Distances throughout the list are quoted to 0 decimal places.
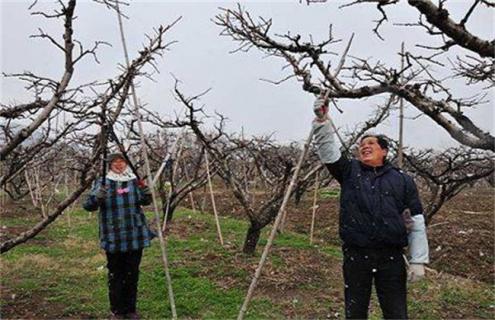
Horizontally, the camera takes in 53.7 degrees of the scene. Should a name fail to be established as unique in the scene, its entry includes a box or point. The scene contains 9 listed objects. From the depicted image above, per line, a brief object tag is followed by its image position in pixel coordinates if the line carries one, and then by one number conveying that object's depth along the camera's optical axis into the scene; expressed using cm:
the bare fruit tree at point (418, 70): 281
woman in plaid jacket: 439
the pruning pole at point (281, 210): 332
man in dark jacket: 315
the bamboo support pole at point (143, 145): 372
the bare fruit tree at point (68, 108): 321
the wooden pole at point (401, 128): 514
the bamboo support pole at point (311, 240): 988
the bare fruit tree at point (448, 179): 449
